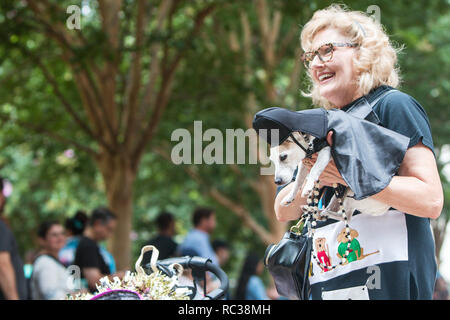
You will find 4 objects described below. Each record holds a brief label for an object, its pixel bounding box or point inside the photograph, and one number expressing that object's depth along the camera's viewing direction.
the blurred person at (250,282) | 7.92
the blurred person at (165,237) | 7.62
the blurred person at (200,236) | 7.69
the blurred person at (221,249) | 9.30
